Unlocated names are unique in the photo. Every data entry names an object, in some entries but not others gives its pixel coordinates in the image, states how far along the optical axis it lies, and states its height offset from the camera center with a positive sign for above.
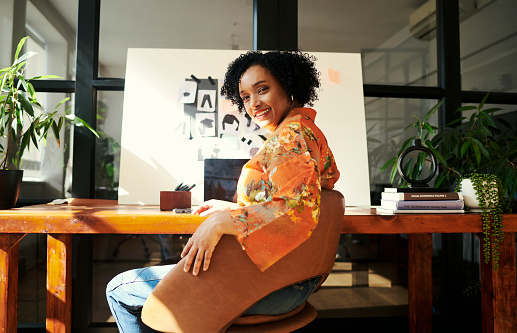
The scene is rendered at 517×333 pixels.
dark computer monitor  1.79 +0.03
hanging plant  1.47 -0.10
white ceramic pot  1.59 -0.05
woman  0.91 -0.04
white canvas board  1.95 +0.32
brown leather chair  0.90 -0.26
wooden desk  1.35 -0.18
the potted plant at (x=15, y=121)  1.56 +0.28
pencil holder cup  1.59 -0.08
